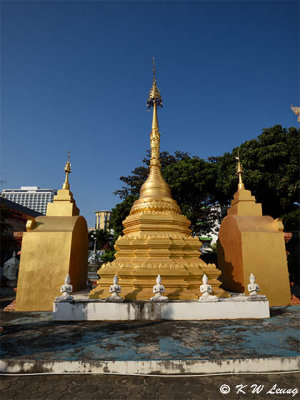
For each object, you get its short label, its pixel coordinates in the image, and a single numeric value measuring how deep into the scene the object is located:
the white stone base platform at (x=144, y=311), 6.99
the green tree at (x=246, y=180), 16.92
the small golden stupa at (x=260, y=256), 9.15
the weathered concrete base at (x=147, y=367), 4.02
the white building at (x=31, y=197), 153.62
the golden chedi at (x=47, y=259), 8.73
